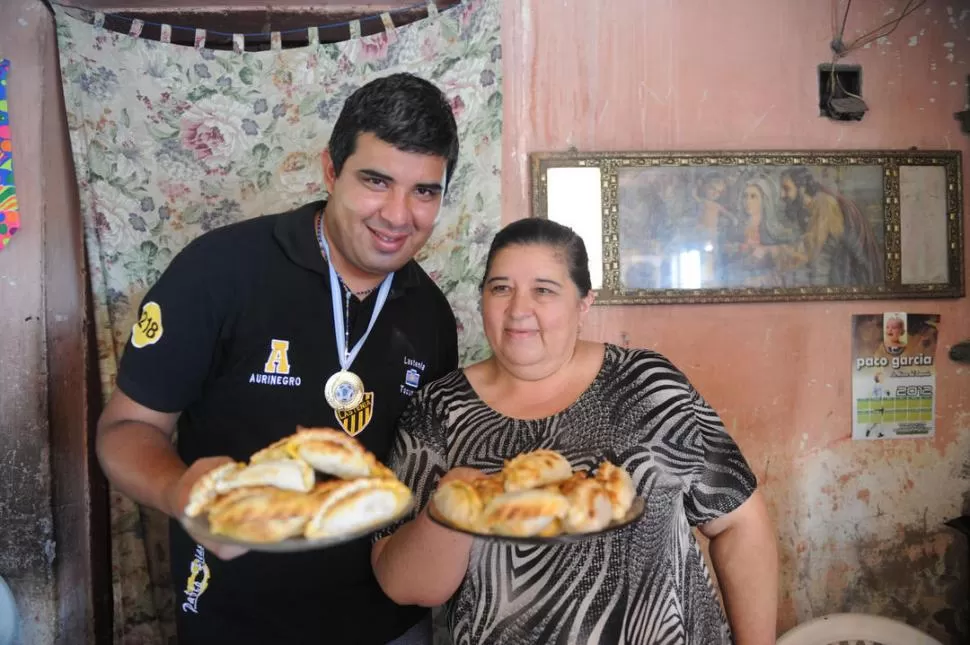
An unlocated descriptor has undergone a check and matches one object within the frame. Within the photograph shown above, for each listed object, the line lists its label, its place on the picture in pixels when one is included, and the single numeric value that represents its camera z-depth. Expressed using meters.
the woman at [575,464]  1.55
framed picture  2.86
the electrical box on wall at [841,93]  2.92
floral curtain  2.70
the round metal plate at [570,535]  1.13
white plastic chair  2.63
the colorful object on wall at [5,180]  2.64
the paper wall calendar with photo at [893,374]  2.99
